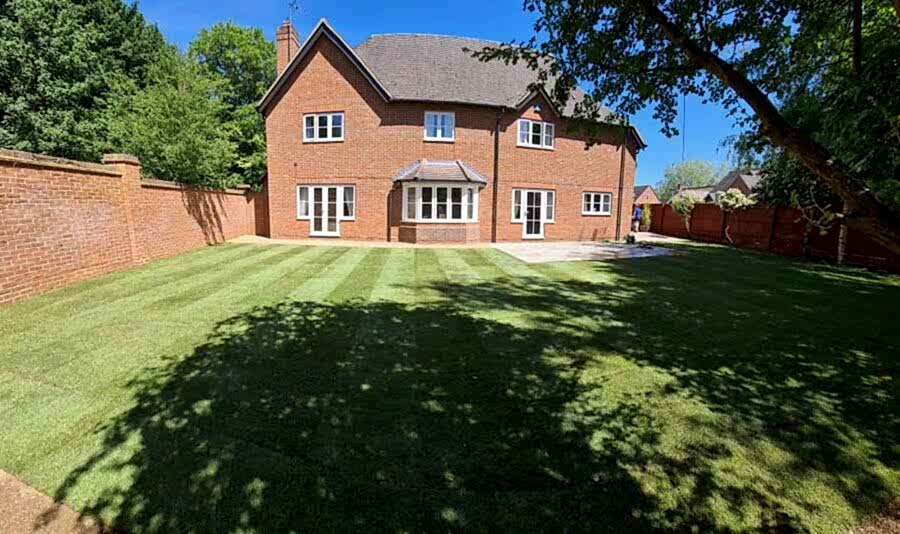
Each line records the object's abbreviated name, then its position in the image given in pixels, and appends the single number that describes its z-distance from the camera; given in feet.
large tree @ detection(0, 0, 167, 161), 65.05
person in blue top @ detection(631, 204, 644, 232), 97.60
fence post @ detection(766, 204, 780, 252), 56.90
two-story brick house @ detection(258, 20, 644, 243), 60.85
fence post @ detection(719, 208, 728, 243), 68.90
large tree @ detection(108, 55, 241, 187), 48.06
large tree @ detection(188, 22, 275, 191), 93.40
